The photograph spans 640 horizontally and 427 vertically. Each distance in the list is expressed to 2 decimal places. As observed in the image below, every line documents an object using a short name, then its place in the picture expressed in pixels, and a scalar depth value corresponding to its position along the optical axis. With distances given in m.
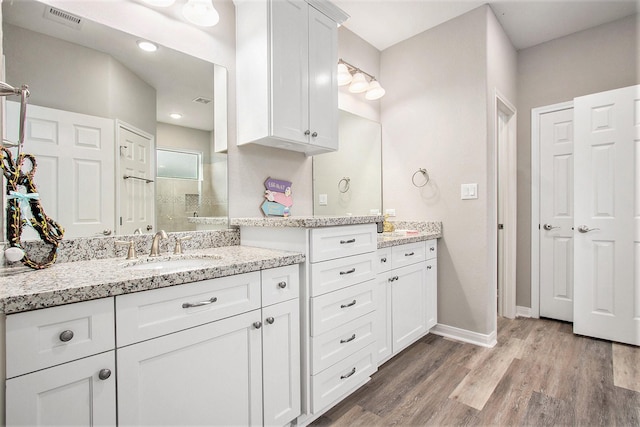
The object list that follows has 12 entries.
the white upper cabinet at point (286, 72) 1.71
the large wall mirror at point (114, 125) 1.24
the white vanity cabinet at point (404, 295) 1.96
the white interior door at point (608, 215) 2.34
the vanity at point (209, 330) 0.81
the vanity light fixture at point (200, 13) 1.58
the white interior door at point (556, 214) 2.81
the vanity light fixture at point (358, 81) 2.47
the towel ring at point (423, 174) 2.69
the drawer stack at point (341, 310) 1.47
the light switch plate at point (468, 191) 2.40
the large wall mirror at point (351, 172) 2.49
